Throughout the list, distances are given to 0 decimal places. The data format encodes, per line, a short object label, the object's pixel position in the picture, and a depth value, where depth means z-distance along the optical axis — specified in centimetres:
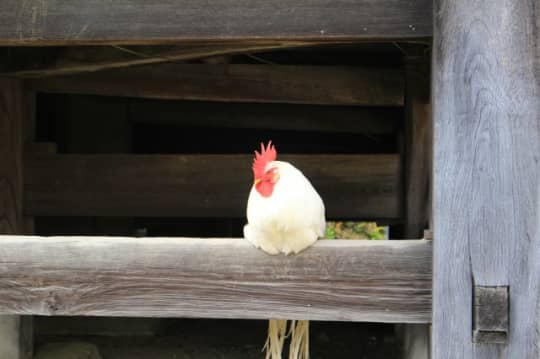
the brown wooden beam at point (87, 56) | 233
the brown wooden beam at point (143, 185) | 289
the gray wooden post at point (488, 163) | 138
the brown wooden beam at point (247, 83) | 283
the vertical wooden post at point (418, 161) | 267
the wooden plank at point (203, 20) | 145
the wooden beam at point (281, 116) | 354
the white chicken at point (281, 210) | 155
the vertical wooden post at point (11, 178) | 275
